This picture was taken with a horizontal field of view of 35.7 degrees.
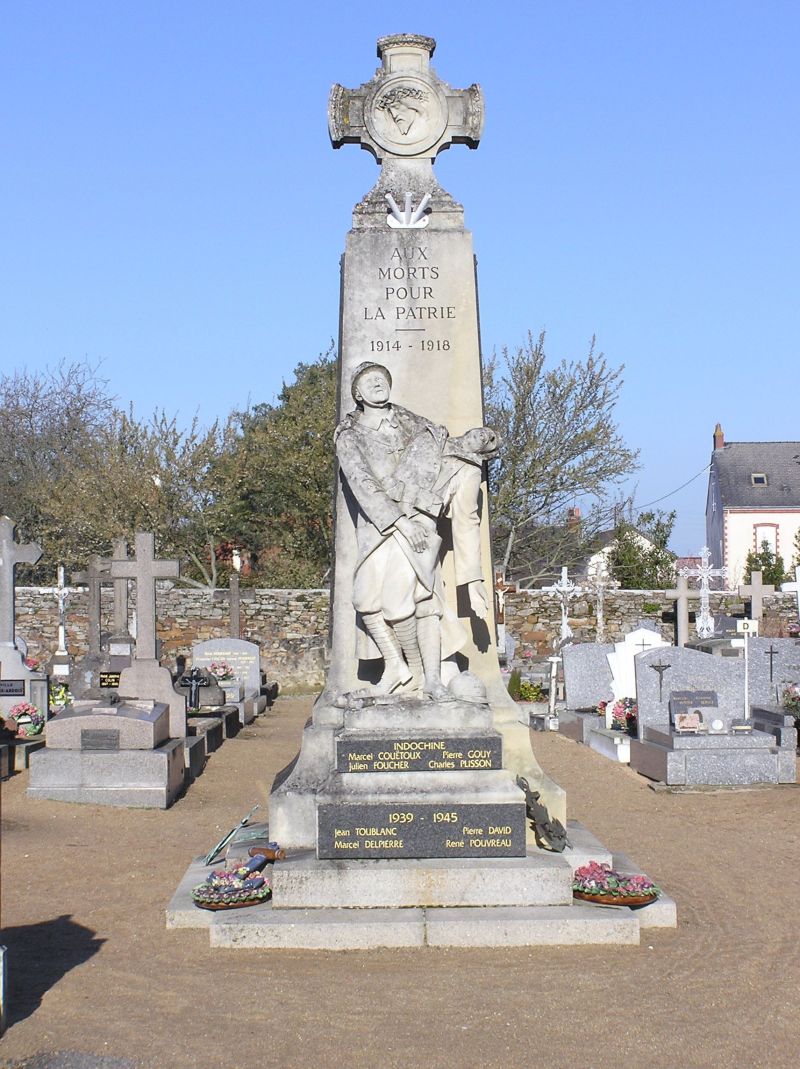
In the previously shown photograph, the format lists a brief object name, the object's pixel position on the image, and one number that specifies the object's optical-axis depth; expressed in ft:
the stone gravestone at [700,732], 40.16
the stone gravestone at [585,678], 57.77
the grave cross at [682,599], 69.97
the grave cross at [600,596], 90.58
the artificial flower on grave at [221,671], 65.62
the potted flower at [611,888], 22.63
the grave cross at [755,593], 74.49
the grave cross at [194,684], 58.23
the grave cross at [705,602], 81.62
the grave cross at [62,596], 80.64
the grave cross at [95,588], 72.95
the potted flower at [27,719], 46.60
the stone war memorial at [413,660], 22.20
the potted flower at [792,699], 49.21
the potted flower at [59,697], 55.21
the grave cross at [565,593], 84.33
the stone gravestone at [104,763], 36.55
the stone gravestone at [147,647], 42.93
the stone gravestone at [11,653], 49.73
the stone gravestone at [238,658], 70.28
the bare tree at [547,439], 103.09
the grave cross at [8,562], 54.65
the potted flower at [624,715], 49.16
